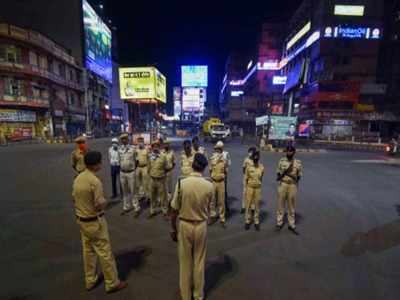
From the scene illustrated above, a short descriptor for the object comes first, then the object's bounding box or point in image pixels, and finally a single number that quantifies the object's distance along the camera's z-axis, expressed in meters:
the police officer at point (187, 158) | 5.94
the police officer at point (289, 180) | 5.07
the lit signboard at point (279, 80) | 62.62
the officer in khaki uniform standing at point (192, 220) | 2.77
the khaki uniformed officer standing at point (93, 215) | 2.97
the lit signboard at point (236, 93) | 79.30
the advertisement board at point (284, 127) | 21.14
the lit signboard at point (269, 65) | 66.75
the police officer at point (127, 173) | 6.07
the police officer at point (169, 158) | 6.22
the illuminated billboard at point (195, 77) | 58.34
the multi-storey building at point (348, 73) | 42.44
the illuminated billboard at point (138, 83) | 27.61
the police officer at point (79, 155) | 6.43
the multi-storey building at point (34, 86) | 28.48
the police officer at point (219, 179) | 5.63
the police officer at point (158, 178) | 5.97
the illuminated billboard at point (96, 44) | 42.25
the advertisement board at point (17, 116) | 27.95
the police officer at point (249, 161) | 5.38
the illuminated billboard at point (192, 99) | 57.27
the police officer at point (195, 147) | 6.47
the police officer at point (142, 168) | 6.50
